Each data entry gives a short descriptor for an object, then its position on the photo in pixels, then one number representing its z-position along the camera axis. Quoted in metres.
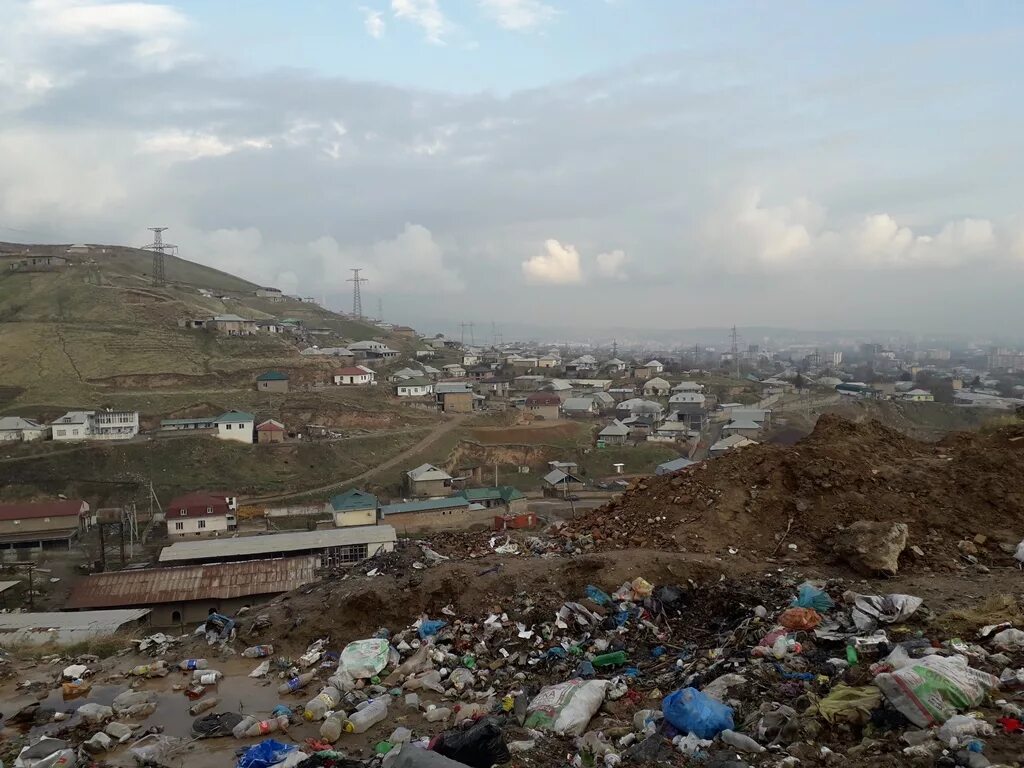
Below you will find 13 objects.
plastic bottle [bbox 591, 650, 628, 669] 5.93
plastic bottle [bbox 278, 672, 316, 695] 6.40
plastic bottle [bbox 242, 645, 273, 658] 7.36
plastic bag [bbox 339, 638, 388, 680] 6.44
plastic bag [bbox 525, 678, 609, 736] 4.80
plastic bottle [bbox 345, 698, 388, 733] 5.41
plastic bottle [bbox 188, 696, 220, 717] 6.21
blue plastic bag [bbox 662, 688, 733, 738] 4.29
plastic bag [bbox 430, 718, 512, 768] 4.24
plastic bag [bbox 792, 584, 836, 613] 5.93
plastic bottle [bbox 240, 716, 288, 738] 5.60
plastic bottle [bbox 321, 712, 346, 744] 5.30
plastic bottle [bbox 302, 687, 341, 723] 5.73
